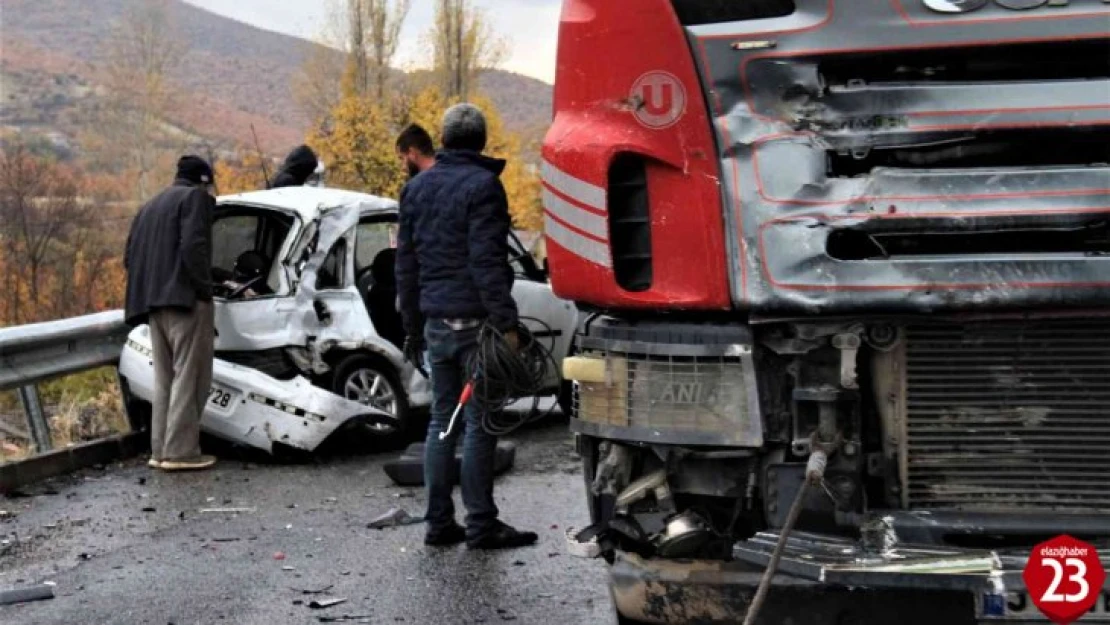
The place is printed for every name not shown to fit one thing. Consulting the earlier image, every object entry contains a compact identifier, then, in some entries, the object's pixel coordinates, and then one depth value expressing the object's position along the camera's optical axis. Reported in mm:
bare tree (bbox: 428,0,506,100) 48250
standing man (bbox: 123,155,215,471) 10273
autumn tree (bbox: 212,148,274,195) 39688
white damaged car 10859
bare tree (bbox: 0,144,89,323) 23484
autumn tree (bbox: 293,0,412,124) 48625
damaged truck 4137
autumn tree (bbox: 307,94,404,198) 35062
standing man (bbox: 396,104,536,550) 7297
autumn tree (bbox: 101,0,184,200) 81000
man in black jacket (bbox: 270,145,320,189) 12266
